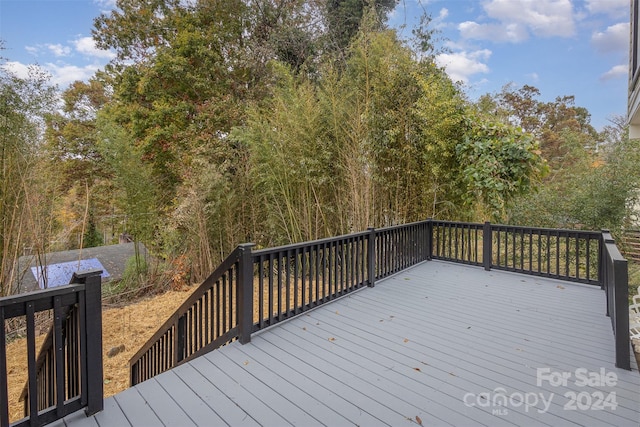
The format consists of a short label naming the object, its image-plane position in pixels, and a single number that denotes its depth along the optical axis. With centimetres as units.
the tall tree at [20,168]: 383
